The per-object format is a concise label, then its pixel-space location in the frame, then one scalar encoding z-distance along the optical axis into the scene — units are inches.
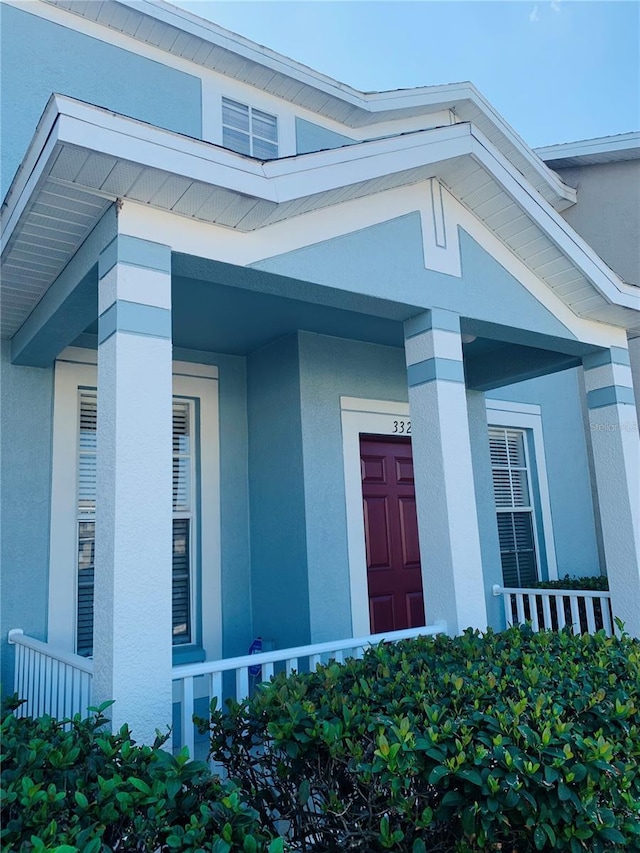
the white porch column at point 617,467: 198.7
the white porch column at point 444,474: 156.0
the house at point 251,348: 114.4
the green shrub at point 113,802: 65.3
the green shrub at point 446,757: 78.7
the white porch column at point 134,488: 105.3
